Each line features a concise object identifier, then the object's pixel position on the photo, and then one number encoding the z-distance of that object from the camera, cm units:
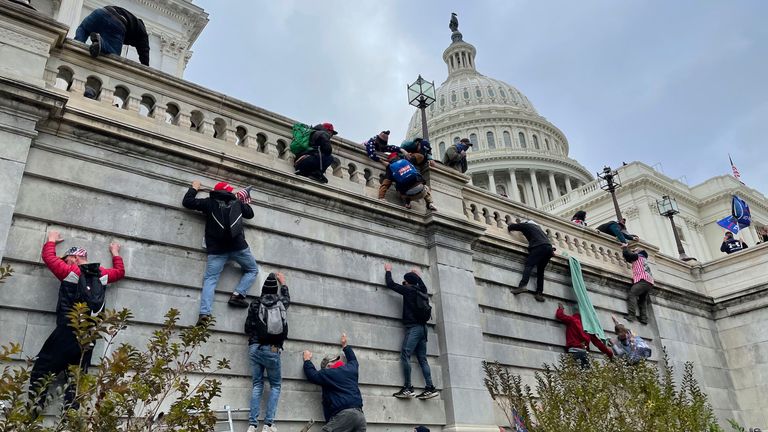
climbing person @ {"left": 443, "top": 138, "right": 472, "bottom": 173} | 1503
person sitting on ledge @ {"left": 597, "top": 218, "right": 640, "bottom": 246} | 1972
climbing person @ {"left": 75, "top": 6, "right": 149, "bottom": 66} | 1130
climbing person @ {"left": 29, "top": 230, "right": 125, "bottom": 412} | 771
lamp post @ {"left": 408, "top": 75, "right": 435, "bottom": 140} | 1736
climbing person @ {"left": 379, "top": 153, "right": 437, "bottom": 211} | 1295
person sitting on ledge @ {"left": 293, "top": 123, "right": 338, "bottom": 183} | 1190
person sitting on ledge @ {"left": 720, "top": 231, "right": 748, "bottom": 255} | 2316
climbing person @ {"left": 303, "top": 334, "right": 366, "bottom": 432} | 955
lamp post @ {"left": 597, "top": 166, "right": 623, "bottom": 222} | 2618
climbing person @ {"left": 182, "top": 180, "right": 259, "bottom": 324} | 991
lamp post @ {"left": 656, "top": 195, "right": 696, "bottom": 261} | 2697
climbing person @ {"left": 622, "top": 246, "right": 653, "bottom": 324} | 1772
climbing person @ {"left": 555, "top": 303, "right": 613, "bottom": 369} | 1463
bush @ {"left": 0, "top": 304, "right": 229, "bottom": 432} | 443
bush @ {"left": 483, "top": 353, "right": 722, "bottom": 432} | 730
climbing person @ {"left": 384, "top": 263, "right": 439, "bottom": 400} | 1138
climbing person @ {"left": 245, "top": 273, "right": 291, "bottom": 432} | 928
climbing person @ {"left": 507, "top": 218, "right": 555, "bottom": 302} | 1491
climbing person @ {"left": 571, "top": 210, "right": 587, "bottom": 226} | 2092
